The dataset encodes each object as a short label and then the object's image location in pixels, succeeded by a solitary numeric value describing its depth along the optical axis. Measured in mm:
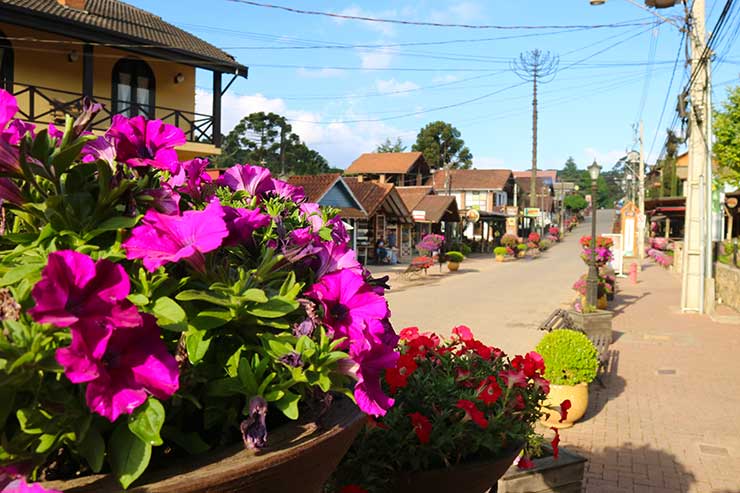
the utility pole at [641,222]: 36938
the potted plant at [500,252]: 36597
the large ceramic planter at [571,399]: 6723
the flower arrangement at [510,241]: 38219
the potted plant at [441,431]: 2281
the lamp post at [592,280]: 13195
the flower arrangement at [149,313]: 866
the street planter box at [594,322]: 10227
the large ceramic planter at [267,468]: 943
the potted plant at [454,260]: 28644
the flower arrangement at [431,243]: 28422
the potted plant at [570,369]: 6734
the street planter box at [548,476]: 3777
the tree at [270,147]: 59844
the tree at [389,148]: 81625
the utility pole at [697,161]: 14578
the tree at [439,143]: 73000
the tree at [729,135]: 19078
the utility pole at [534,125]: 54719
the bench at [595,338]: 8609
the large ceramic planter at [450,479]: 2320
